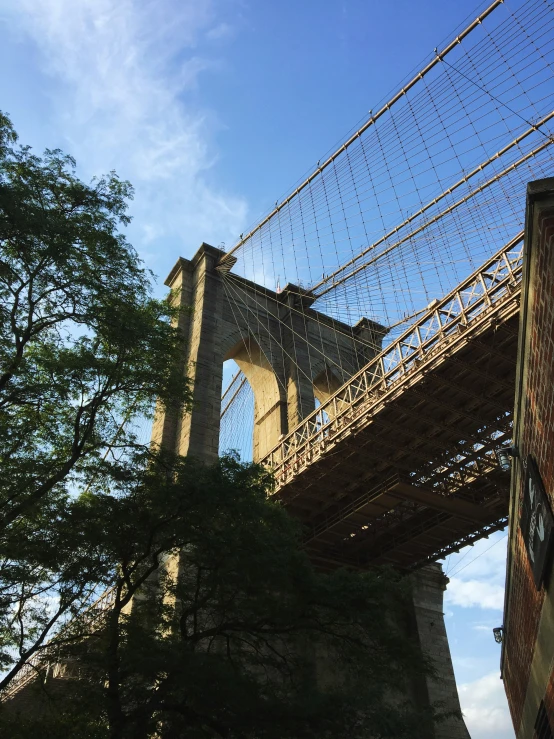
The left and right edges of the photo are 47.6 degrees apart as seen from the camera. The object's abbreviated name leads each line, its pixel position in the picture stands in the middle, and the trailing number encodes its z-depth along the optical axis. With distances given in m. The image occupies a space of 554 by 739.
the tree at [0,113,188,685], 9.24
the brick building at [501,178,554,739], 5.38
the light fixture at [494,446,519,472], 7.14
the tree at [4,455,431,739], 8.59
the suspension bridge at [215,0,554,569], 13.49
